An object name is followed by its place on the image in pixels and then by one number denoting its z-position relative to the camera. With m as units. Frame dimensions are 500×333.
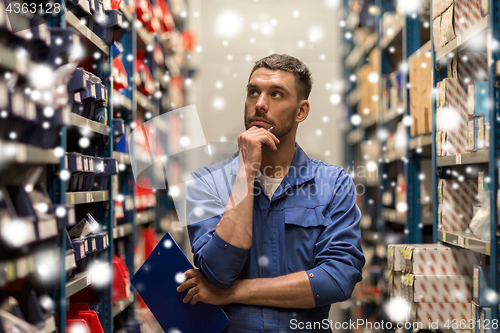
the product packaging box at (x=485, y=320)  1.62
